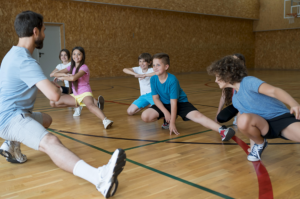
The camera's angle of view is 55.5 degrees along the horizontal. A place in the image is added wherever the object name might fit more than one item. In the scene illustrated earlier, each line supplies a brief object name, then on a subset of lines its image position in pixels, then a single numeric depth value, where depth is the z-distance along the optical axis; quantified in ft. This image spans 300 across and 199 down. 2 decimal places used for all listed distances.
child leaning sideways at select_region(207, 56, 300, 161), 5.65
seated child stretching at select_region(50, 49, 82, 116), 14.74
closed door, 28.32
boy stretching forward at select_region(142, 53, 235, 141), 8.67
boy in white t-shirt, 11.70
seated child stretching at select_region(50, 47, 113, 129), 10.61
